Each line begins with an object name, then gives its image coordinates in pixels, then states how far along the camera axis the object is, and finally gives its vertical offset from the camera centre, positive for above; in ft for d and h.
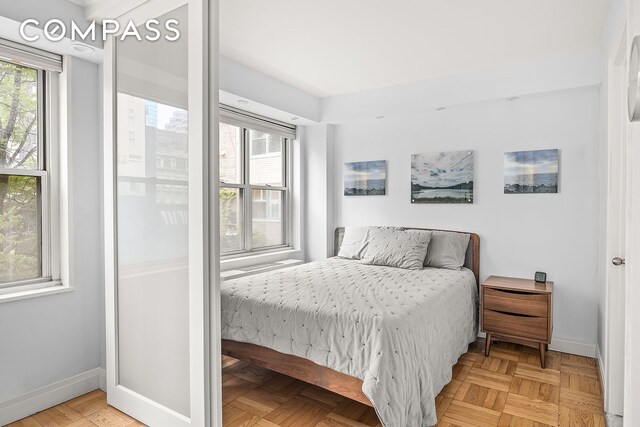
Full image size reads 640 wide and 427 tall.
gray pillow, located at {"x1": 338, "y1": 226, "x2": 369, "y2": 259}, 13.80 -1.30
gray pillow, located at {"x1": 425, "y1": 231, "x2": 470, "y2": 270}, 12.14 -1.39
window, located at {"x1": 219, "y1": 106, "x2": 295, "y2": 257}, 13.32 +0.90
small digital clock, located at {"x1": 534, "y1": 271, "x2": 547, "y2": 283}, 11.19 -2.02
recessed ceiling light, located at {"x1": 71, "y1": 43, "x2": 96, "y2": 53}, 7.97 +3.31
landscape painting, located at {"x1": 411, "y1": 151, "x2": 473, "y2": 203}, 12.67 +1.00
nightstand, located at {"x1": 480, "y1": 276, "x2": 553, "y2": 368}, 10.16 -2.84
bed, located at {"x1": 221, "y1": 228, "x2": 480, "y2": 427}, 6.79 -2.51
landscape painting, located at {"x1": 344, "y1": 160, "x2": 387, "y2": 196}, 14.40 +1.09
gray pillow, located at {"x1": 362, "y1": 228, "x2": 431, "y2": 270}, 12.13 -1.35
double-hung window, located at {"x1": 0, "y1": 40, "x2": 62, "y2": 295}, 7.94 +0.76
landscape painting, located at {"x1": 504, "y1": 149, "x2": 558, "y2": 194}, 11.31 +1.04
